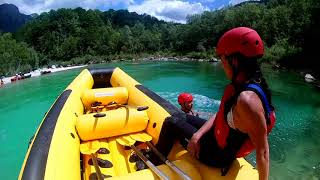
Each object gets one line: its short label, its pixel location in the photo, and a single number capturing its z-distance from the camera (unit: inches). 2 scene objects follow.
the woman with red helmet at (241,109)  51.7
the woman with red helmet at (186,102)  150.0
